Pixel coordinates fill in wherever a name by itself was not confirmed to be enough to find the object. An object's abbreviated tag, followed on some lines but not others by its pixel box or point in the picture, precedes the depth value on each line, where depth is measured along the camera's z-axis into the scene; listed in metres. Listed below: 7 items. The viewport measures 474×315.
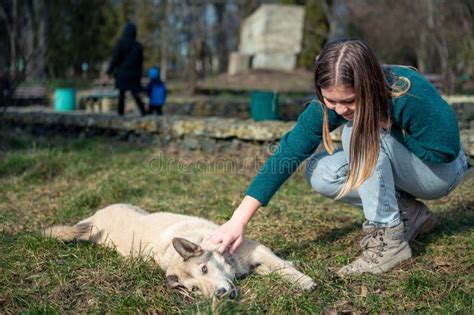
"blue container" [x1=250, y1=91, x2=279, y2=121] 8.17
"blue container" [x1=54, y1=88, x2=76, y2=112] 13.71
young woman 2.63
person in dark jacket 10.41
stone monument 17.47
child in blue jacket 10.41
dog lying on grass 2.84
